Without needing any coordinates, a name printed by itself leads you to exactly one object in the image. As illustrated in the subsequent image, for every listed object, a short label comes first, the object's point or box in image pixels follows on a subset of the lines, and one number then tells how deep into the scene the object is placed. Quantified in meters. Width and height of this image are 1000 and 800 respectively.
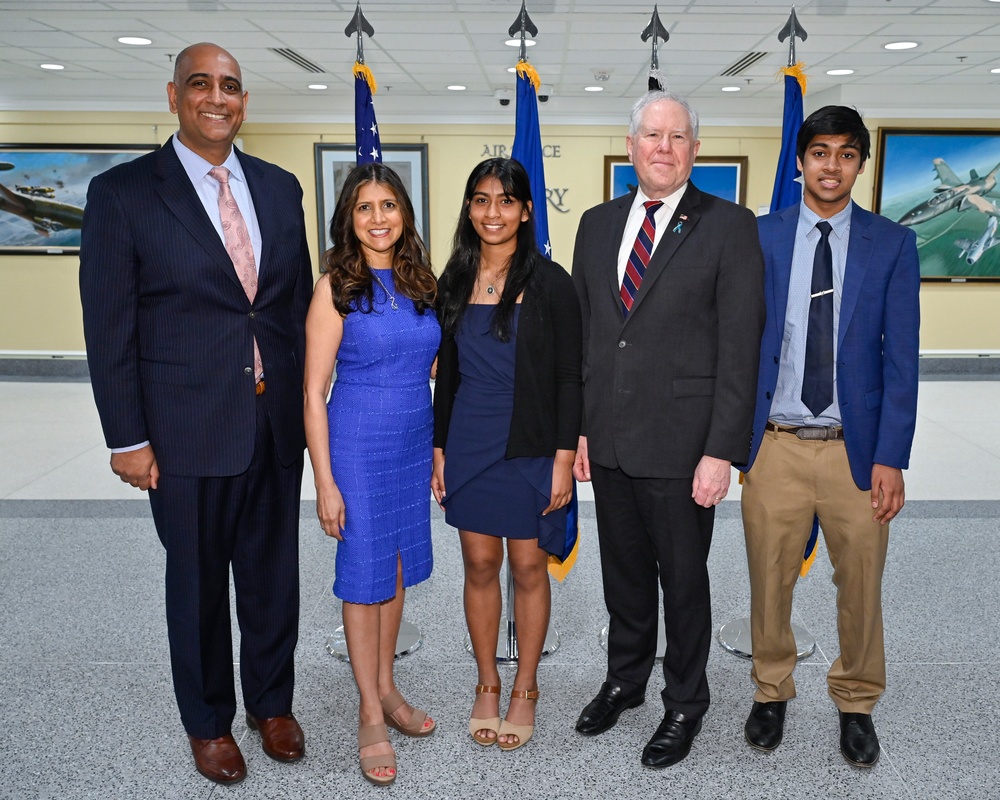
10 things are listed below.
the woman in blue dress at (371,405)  2.31
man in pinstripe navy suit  2.13
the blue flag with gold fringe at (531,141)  3.26
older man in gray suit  2.27
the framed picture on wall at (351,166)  9.37
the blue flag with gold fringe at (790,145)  3.40
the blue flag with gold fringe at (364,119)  3.42
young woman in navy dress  2.38
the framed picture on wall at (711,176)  9.45
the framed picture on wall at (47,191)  9.05
